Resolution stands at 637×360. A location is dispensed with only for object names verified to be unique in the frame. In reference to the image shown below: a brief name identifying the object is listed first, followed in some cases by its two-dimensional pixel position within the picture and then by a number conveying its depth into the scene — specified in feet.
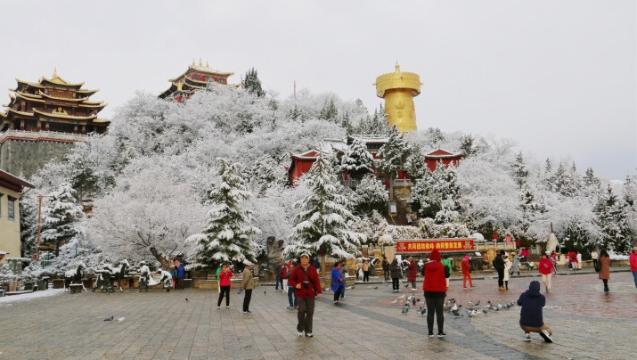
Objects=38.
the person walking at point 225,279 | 49.85
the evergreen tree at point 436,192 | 141.08
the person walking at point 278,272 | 76.04
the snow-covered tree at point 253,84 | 247.50
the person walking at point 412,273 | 66.57
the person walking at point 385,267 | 92.48
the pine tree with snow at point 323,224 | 83.05
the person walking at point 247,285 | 44.80
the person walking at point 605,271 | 54.22
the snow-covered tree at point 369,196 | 145.18
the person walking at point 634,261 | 50.62
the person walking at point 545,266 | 53.52
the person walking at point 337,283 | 53.77
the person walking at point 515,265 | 94.90
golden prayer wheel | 261.03
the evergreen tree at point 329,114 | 237.04
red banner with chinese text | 111.55
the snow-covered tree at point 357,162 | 154.81
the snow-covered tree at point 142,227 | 97.60
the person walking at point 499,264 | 59.82
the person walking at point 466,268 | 67.00
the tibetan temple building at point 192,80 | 253.65
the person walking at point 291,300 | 48.38
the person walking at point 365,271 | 90.99
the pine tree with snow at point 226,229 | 86.74
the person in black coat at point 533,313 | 26.32
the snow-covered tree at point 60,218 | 123.54
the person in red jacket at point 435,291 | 28.84
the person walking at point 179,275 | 84.04
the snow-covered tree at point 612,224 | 142.41
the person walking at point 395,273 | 64.59
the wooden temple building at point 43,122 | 204.85
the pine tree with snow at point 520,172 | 171.99
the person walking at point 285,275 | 64.54
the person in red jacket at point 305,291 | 30.73
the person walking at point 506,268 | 60.95
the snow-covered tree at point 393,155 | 153.17
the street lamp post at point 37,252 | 112.83
